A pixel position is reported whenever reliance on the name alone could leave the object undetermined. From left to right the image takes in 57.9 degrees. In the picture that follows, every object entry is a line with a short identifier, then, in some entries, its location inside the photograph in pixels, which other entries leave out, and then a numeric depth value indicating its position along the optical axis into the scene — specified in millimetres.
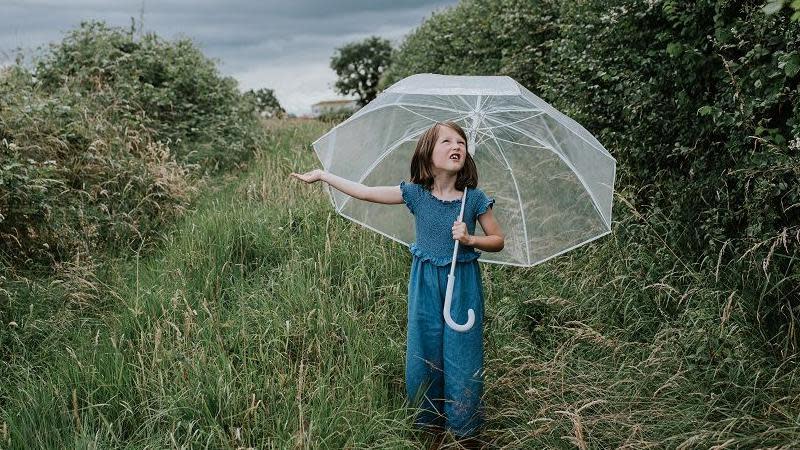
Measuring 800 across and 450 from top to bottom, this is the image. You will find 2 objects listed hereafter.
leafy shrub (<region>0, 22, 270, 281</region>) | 5562
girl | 3412
